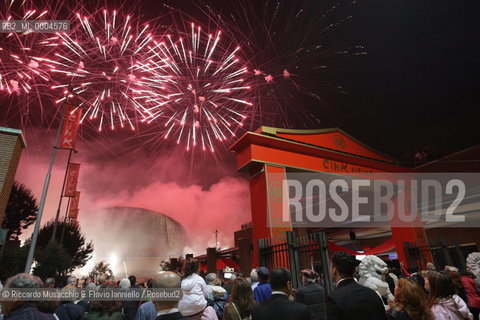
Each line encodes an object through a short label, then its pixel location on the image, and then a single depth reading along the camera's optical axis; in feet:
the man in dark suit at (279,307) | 7.95
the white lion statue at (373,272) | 13.10
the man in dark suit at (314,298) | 14.40
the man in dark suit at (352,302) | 8.17
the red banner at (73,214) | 98.85
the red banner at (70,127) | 50.88
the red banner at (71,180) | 78.72
